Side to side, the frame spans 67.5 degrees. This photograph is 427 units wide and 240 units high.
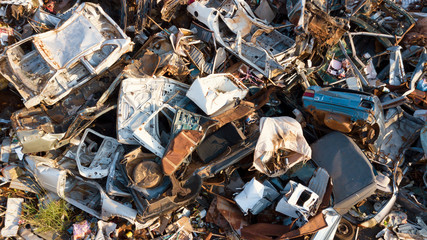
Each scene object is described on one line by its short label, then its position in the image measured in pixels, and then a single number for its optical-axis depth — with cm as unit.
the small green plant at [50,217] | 523
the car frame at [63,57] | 530
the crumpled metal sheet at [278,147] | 502
